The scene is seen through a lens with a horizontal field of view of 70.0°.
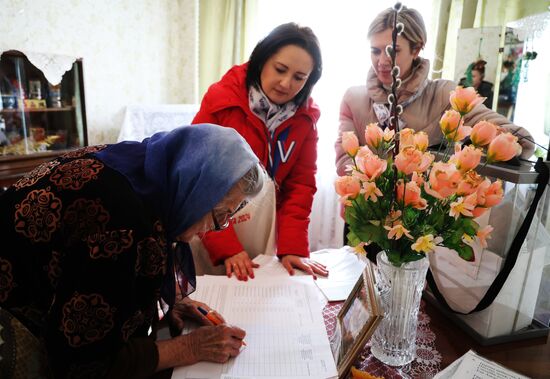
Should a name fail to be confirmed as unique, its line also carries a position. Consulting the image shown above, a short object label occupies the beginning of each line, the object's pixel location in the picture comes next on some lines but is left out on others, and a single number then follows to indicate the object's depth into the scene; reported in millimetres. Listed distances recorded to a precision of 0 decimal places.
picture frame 723
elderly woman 686
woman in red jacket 1261
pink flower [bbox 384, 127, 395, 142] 756
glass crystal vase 780
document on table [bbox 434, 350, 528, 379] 763
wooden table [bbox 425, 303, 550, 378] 820
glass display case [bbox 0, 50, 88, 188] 2162
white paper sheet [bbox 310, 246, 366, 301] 1070
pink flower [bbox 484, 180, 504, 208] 667
